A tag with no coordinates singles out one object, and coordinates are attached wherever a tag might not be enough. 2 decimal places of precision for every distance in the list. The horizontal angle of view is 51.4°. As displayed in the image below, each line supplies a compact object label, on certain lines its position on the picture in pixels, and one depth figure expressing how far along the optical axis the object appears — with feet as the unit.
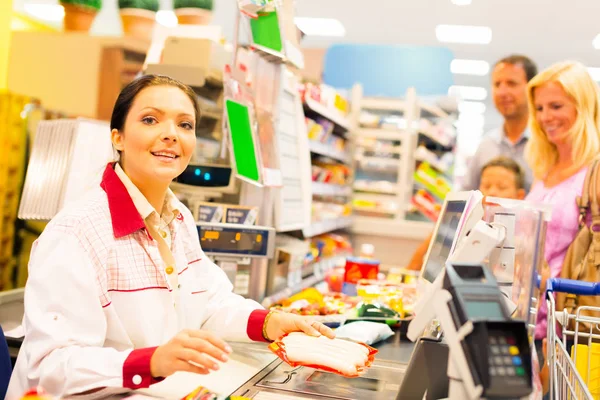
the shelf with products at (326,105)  13.38
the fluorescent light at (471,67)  42.54
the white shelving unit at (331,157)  13.88
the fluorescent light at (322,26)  35.45
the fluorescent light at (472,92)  52.06
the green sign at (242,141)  9.11
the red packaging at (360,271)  11.71
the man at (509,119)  14.02
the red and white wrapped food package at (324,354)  5.65
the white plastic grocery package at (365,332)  7.73
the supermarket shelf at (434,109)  22.75
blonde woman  9.29
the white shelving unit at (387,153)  20.93
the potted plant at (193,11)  11.59
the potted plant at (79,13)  12.64
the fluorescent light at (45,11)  38.73
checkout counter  3.46
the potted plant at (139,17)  12.40
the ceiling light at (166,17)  36.76
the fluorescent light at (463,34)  33.83
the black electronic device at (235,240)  8.95
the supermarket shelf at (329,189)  15.28
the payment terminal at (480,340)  3.38
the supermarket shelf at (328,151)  14.35
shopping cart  5.08
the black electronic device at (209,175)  9.81
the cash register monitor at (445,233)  5.30
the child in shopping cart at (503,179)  12.10
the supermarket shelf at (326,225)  12.85
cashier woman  4.75
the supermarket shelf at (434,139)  22.65
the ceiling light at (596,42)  33.64
